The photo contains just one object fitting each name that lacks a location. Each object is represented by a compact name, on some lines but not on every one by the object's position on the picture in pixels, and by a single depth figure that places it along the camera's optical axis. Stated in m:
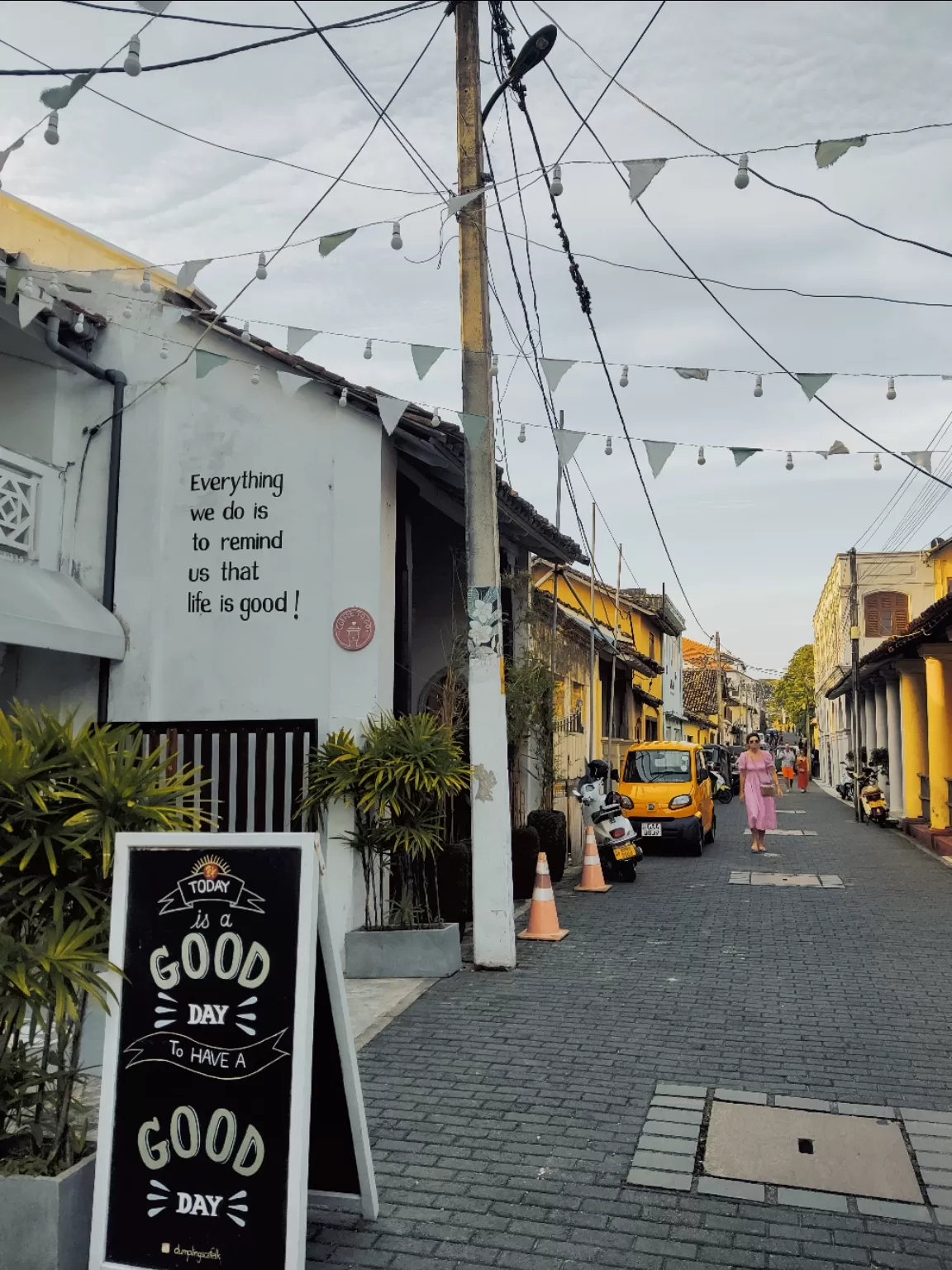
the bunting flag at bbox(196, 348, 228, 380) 7.61
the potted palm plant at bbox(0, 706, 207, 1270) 3.23
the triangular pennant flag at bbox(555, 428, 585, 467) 7.25
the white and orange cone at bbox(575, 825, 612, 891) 12.61
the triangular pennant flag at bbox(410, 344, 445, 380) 6.97
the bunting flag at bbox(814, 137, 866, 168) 5.42
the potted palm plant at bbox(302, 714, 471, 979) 7.70
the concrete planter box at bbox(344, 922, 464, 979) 7.77
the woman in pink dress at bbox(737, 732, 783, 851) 16.36
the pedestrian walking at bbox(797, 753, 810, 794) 40.50
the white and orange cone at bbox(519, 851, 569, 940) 9.11
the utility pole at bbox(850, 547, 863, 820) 25.07
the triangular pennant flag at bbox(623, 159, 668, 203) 5.72
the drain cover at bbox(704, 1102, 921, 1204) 4.14
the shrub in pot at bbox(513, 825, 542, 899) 11.49
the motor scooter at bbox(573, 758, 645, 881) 13.48
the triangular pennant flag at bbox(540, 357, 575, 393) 6.78
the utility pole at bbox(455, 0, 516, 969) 7.93
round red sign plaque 8.32
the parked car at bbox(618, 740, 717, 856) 16.52
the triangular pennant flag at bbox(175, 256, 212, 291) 6.54
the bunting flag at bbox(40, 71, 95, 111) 5.59
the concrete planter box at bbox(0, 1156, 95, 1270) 3.22
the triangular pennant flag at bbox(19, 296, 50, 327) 7.00
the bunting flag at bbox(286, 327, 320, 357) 6.86
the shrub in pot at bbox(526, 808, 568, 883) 12.88
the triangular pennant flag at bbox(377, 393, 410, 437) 7.40
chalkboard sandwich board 3.23
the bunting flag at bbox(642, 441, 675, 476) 7.04
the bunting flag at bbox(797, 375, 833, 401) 6.38
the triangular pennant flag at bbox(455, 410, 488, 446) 7.65
